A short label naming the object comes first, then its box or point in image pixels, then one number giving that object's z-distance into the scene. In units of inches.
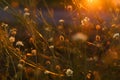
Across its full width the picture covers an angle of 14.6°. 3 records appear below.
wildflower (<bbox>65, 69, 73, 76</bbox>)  113.9
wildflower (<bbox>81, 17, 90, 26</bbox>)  130.2
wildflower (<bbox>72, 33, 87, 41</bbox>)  116.1
